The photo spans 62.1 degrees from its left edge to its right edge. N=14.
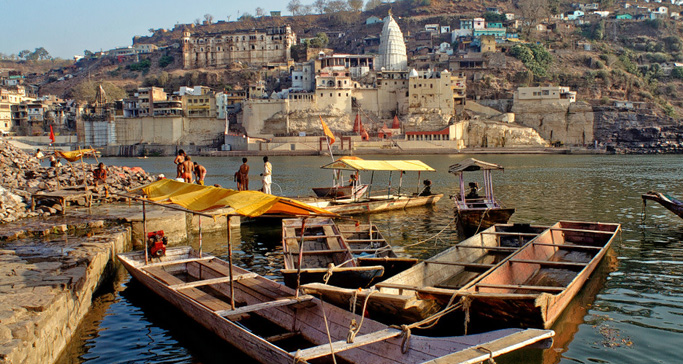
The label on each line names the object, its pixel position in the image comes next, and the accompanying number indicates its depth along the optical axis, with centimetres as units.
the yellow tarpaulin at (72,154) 1939
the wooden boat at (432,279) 755
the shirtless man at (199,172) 1935
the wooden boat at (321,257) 959
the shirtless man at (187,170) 1880
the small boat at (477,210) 1620
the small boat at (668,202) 1675
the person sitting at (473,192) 1919
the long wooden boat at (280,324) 623
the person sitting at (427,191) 2370
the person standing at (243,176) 1853
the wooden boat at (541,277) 750
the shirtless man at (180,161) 1902
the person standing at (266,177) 1861
